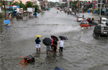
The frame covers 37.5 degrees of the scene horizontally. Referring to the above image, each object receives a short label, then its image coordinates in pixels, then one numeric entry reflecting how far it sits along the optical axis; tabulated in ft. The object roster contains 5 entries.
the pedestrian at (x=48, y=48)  38.89
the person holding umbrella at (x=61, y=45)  40.83
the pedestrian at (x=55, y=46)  40.78
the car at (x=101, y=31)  62.43
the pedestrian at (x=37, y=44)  40.59
